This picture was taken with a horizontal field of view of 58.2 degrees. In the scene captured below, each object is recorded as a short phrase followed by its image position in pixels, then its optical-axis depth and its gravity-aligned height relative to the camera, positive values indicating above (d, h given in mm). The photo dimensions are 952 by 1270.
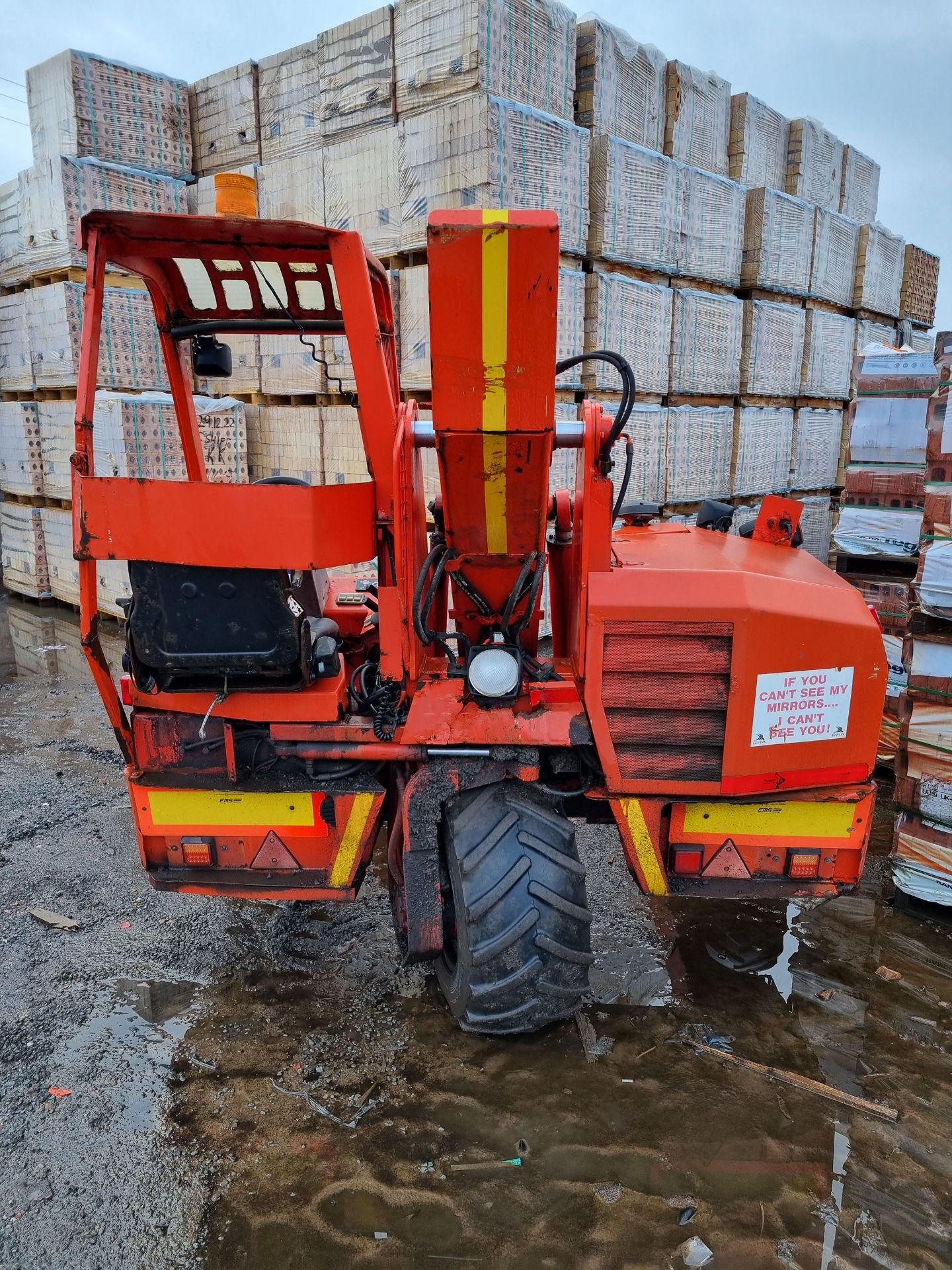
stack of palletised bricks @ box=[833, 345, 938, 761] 5113 -214
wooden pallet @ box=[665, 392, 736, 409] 7016 +375
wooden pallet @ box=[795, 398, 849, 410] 8422 +424
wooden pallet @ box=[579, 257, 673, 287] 6035 +1243
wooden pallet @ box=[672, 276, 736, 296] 6820 +1279
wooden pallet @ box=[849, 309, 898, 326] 8828 +1350
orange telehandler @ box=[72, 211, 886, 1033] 2562 -801
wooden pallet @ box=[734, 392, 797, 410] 7637 +396
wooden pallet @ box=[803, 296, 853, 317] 8164 +1350
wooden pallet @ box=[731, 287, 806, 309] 7504 +1324
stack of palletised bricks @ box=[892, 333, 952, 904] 3734 -1143
